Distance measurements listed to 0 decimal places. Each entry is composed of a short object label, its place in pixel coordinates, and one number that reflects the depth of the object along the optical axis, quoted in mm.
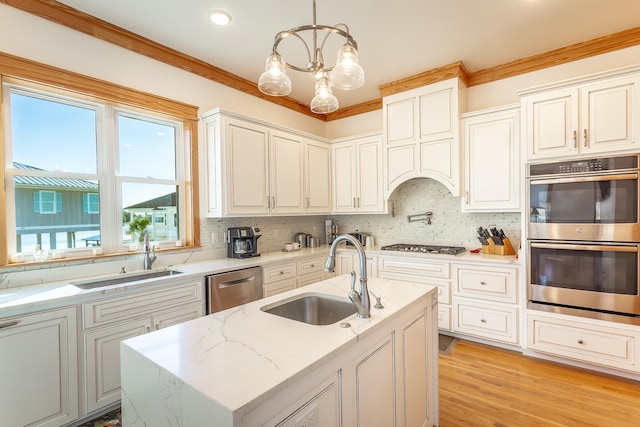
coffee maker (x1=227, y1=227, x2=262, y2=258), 3291
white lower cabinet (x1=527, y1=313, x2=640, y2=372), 2334
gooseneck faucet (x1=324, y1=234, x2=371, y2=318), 1397
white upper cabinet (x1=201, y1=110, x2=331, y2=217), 3070
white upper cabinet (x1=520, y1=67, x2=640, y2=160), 2336
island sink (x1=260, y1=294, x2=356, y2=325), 1717
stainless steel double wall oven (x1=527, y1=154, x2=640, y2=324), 2311
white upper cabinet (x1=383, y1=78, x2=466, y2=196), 3291
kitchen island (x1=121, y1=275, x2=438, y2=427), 876
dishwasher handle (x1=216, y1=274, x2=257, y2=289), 2689
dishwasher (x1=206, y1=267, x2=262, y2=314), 2625
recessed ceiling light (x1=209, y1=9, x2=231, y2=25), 2357
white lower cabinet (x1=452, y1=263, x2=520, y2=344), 2865
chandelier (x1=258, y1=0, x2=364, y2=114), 1538
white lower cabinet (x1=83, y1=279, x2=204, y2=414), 1968
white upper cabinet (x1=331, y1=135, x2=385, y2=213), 3945
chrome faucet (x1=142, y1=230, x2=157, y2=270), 2615
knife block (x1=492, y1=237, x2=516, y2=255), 3137
